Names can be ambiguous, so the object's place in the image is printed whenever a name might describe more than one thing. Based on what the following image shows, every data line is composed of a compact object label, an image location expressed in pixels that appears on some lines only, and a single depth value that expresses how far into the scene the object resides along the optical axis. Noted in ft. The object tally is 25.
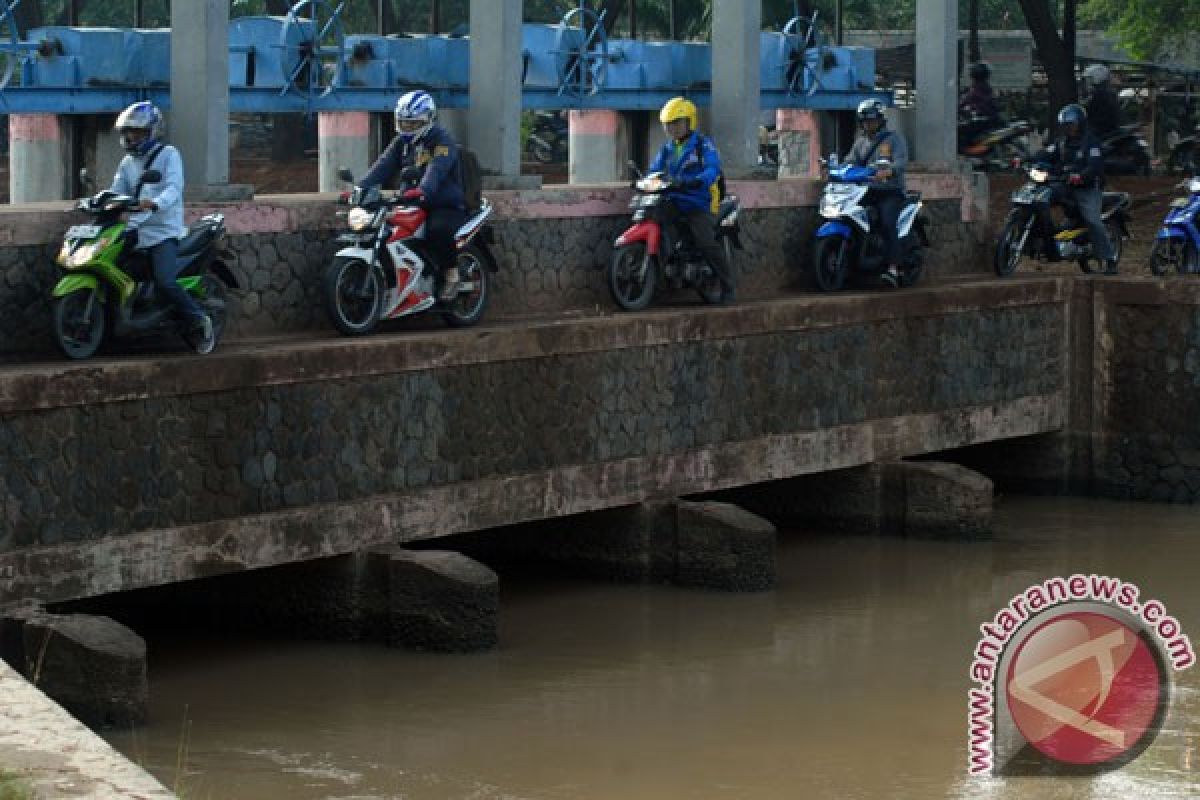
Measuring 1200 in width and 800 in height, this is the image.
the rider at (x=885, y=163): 59.98
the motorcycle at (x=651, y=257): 53.52
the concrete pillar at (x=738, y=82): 60.80
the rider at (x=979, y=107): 80.89
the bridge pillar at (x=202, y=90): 47.11
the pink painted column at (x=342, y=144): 64.54
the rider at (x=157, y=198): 42.29
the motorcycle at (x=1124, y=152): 80.18
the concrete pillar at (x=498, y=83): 53.78
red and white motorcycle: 46.80
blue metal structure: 54.85
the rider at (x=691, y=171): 53.98
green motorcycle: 41.47
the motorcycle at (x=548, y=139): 108.06
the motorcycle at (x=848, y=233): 59.36
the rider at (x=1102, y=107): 79.30
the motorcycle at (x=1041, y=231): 65.62
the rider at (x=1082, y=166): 65.77
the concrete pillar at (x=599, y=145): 71.41
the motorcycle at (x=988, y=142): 79.41
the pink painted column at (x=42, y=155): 56.08
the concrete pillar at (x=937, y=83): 67.41
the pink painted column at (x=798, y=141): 75.72
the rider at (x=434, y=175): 48.34
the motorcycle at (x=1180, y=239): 65.46
